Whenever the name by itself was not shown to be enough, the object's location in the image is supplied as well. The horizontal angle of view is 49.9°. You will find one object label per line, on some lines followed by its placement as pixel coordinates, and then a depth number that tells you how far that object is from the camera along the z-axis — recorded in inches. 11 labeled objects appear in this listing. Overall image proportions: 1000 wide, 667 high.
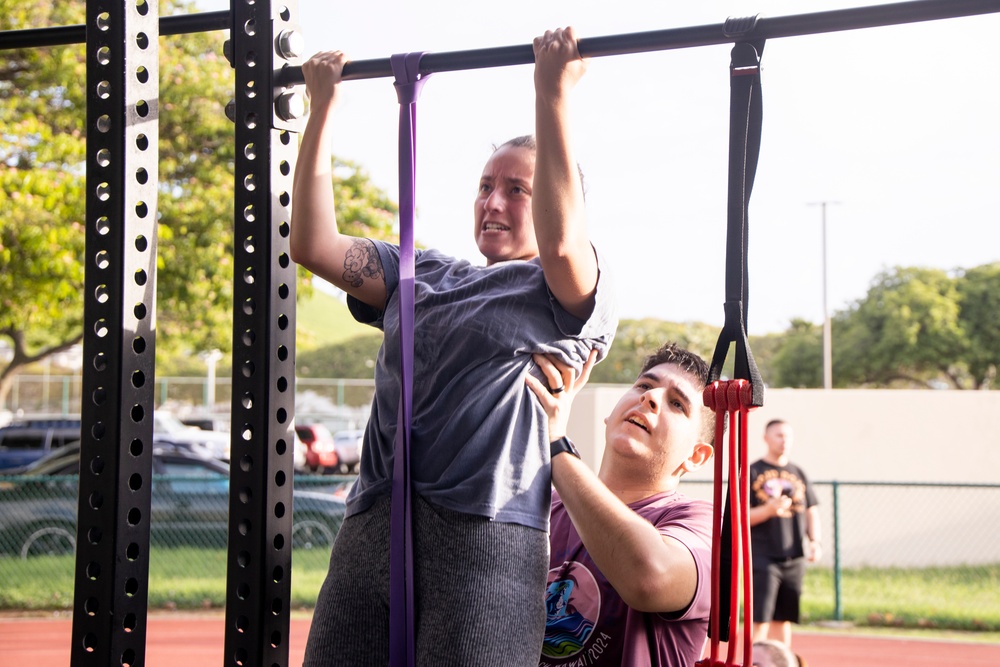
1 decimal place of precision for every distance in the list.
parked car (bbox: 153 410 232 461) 550.3
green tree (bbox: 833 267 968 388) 1397.6
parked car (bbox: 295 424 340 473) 674.2
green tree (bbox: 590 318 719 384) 1690.5
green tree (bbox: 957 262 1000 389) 1374.3
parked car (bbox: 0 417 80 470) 611.8
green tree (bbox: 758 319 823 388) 1606.8
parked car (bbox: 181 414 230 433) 852.0
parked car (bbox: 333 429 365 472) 752.3
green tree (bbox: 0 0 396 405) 357.1
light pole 1045.8
